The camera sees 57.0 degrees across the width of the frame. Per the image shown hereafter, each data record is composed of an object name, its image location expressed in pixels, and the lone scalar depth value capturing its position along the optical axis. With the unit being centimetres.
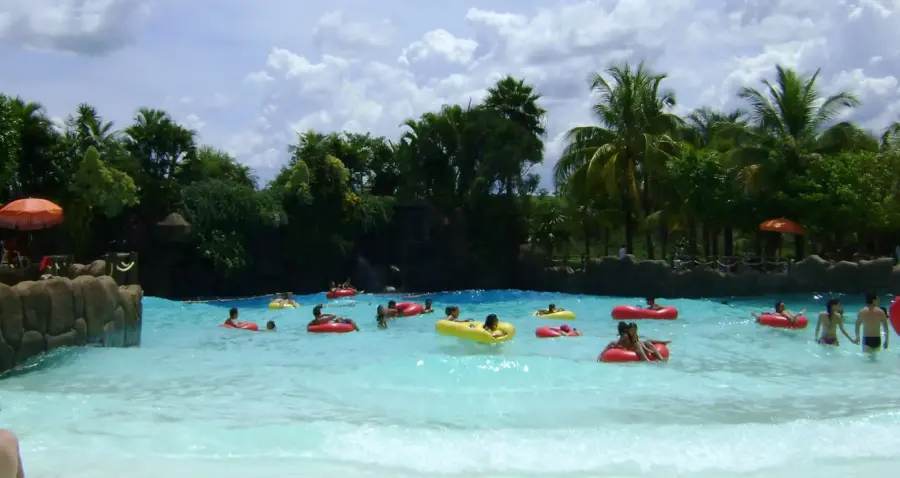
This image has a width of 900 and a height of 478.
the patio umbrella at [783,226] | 2278
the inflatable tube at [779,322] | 1581
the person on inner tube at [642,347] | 1199
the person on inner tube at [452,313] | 1577
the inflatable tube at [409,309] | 1894
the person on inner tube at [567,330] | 1548
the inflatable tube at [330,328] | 1653
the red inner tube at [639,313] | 1808
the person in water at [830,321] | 1317
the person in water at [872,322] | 1216
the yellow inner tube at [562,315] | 1864
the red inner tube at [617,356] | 1186
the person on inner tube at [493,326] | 1420
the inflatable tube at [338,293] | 2473
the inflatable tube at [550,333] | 1538
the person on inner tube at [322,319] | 1684
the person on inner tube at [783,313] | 1602
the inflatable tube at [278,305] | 2117
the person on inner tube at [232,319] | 1727
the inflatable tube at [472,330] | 1422
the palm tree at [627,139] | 2669
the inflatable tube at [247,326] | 1719
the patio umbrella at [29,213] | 1606
